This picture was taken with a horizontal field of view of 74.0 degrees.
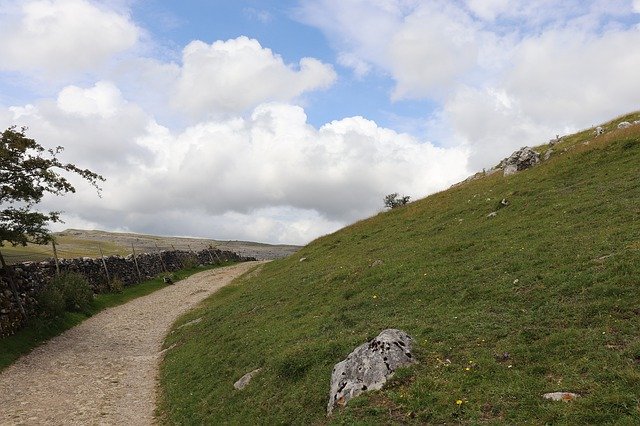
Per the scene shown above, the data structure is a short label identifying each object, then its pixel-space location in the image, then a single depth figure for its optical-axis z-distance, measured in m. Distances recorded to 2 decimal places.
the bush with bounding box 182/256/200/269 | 78.19
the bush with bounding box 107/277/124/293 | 51.03
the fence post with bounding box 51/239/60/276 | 40.38
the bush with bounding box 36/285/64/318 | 32.55
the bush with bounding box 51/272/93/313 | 37.19
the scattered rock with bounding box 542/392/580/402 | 10.38
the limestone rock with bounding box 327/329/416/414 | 12.92
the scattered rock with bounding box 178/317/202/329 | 34.44
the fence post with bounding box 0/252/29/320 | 30.20
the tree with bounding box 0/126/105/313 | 27.77
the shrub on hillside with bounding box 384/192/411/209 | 64.38
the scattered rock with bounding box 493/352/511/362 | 13.02
